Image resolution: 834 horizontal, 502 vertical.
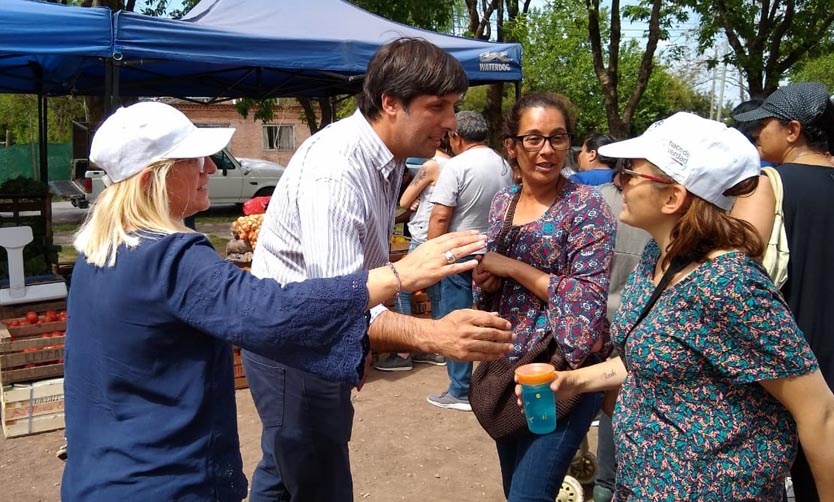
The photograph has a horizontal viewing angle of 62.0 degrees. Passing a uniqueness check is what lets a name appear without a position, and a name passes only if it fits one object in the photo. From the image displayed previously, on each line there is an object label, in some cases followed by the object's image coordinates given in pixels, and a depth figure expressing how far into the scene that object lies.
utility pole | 40.09
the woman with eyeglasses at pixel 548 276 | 2.27
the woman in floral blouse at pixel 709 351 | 1.59
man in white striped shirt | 1.82
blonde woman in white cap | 1.48
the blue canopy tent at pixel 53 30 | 4.73
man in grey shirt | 4.87
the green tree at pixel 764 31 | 13.62
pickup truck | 16.78
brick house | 31.42
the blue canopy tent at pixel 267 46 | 5.23
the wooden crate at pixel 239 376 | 5.43
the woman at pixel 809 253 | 2.53
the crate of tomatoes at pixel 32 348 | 4.66
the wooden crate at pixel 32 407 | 4.59
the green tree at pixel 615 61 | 11.39
